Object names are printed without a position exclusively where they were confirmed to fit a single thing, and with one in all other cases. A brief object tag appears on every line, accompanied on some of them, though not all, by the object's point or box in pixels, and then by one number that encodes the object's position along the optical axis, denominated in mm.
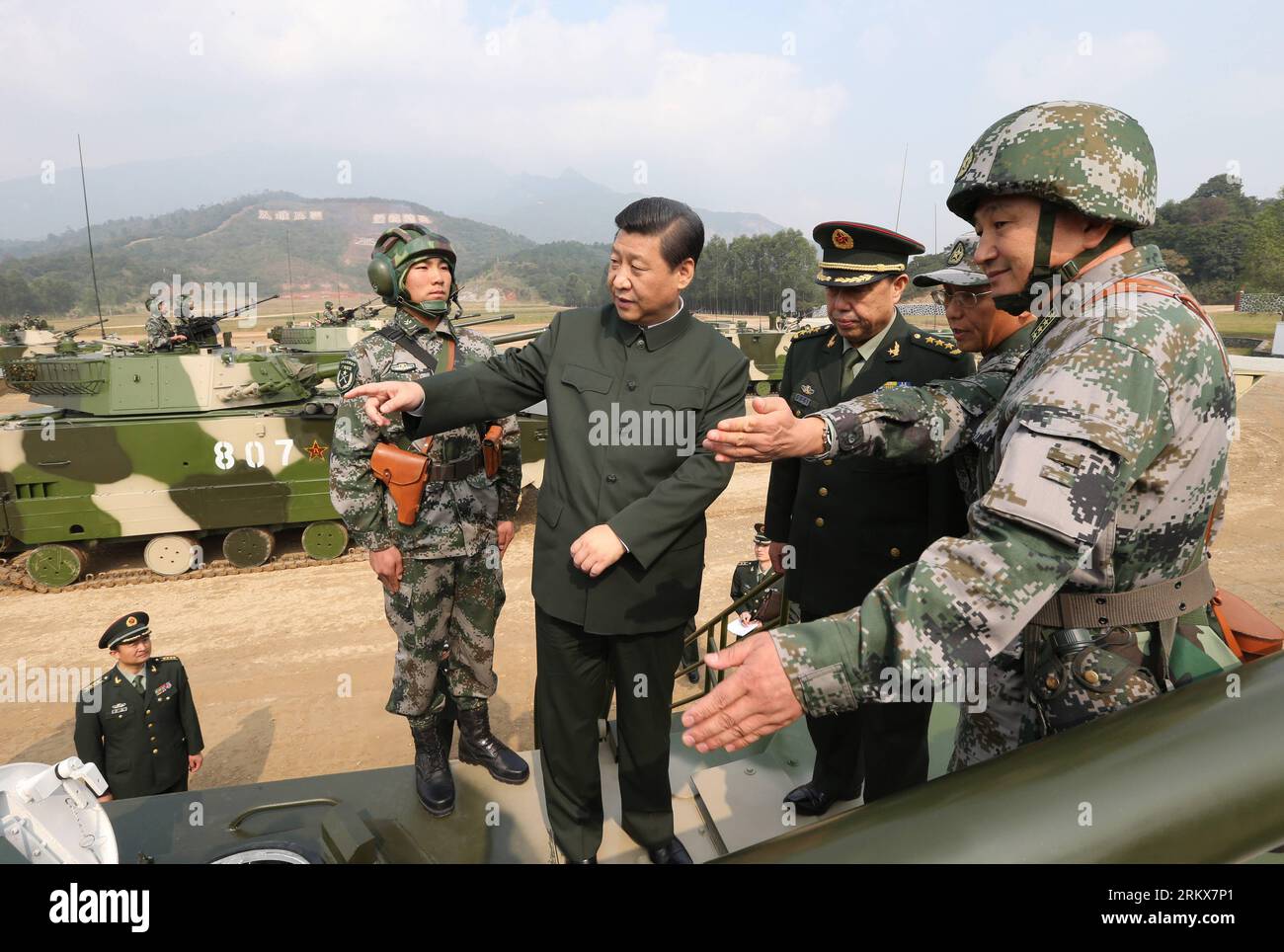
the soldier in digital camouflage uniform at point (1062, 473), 1175
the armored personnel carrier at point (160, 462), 8867
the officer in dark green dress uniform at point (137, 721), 4051
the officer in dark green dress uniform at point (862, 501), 2613
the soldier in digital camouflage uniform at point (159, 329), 13464
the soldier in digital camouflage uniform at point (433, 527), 3135
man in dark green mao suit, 2326
